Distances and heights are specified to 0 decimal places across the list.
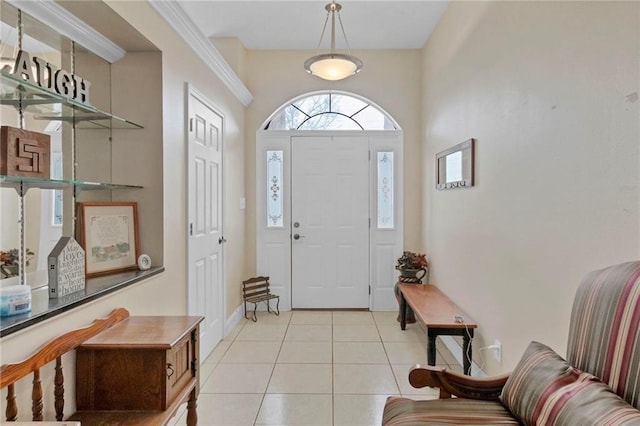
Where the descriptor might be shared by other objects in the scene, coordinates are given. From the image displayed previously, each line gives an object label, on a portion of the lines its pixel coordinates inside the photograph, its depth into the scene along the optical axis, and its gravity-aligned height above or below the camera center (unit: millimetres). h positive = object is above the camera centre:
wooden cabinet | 1479 -666
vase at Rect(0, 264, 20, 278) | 1497 -246
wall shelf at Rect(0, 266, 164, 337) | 1244 -366
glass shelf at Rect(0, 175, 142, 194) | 1380 +129
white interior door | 2766 -73
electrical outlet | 2260 -888
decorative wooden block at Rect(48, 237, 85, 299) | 1507 -243
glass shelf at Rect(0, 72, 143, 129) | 1438 +504
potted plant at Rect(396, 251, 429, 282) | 3830 -582
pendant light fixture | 2949 +1231
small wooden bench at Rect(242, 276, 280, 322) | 4086 -945
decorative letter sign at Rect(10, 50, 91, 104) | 1504 +621
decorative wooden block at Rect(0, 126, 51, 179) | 1355 +236
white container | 1255 -314
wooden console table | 2559 -800
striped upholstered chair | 1005 -534
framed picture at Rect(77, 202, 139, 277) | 1935 -134
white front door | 4355 -129
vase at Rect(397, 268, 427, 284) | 3820 -658
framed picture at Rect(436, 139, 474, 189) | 2734 +383
